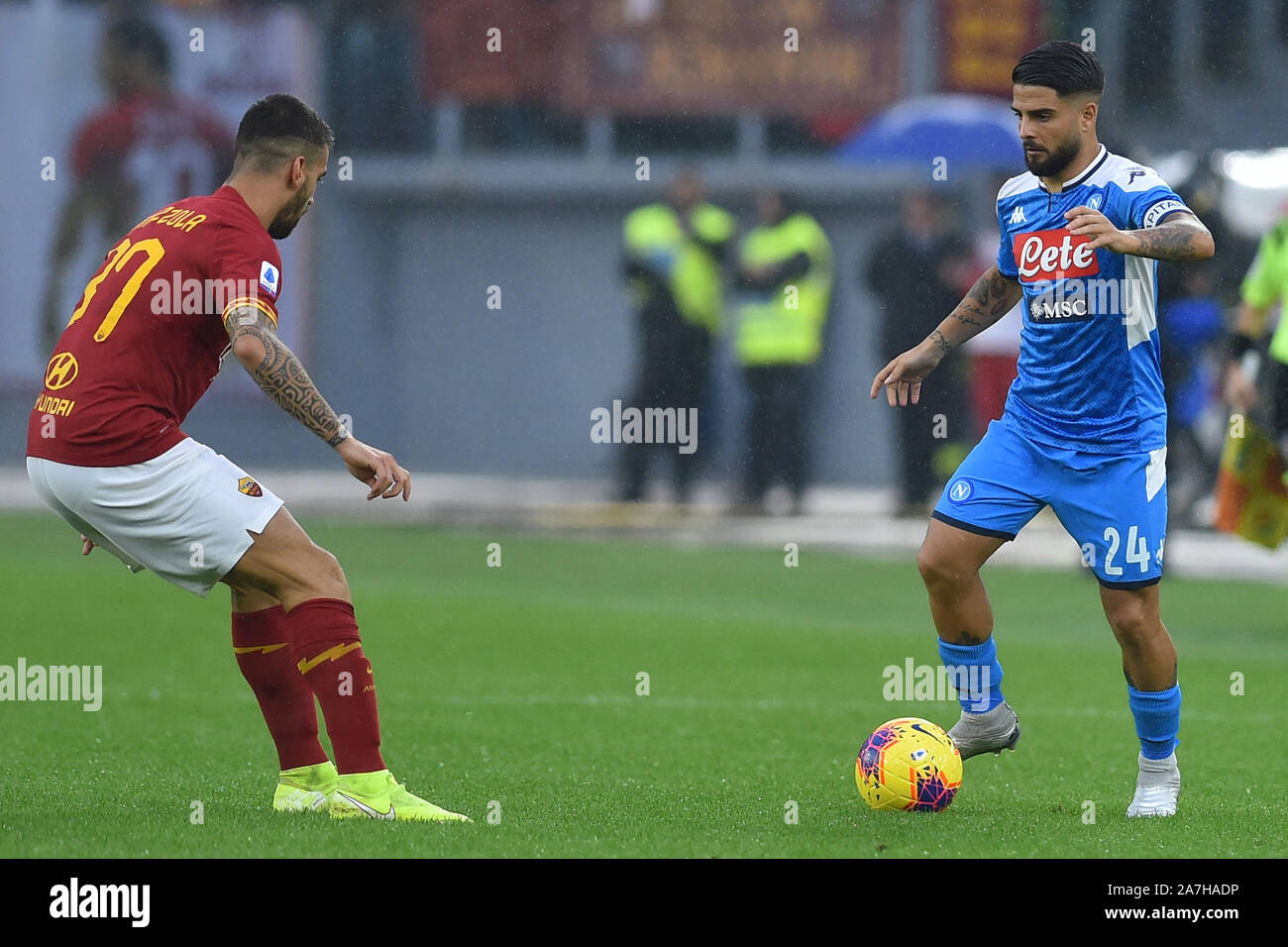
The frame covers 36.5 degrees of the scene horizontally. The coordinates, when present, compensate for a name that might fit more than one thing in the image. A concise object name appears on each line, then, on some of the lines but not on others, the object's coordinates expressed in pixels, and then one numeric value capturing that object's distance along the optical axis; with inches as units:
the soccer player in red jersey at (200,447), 197.5
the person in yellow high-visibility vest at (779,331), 583.5
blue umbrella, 579.8
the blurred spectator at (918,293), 562.3
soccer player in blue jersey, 212.5
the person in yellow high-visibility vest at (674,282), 585.6
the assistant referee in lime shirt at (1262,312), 350.0
